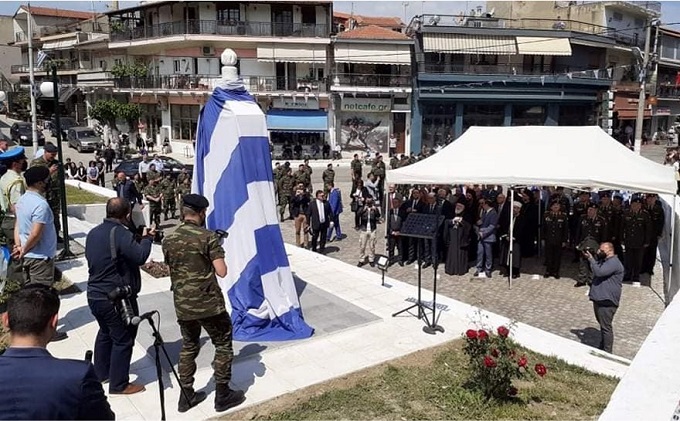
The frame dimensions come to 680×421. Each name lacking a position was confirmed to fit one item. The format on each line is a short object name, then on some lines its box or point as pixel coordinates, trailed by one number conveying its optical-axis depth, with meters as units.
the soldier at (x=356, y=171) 18.20
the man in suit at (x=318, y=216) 13.22
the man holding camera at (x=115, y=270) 5.43
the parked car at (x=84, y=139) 35.72
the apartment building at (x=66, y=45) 47.56
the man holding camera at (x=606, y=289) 7.71
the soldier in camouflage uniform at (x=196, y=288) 5.29
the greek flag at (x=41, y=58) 16.13
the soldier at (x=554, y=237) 11.92
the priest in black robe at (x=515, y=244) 11.89
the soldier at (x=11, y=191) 7.95
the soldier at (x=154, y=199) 15.56
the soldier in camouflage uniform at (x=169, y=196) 17.11
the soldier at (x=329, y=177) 17.92
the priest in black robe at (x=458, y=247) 12.14
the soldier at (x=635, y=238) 11.63
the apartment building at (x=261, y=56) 36.72
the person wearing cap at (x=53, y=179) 10.42
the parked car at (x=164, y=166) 23.77
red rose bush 5.71
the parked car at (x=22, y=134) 37.16
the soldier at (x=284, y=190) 17.50
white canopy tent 11.03
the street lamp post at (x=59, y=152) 10.44
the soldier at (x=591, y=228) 12.05
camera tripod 4.91
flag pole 24.69
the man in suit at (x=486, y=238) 11.88
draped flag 7.60
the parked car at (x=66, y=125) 41.47
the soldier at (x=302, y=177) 16.95
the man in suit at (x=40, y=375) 2.61
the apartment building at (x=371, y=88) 36.81
